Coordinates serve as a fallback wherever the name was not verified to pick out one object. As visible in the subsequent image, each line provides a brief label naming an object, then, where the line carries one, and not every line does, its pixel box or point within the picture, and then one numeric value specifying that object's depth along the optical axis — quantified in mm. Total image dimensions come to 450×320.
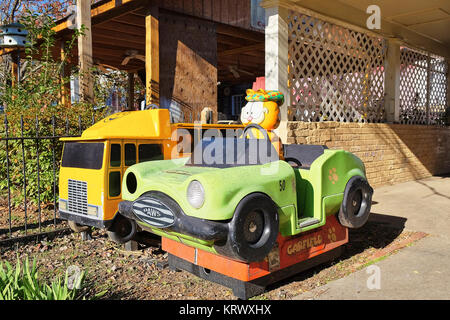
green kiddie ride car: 2898
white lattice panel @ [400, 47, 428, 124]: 10078
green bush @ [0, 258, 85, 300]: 2836
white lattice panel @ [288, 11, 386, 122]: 7039
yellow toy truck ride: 4207
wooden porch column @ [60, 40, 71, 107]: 6549
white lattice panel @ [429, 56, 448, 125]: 11572
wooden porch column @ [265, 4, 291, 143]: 6480
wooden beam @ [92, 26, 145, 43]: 9777
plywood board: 7371
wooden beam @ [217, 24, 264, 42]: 8805
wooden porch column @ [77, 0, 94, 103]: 6555
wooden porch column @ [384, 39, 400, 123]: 9273
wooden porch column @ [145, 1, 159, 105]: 7051
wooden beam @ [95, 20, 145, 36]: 9047
